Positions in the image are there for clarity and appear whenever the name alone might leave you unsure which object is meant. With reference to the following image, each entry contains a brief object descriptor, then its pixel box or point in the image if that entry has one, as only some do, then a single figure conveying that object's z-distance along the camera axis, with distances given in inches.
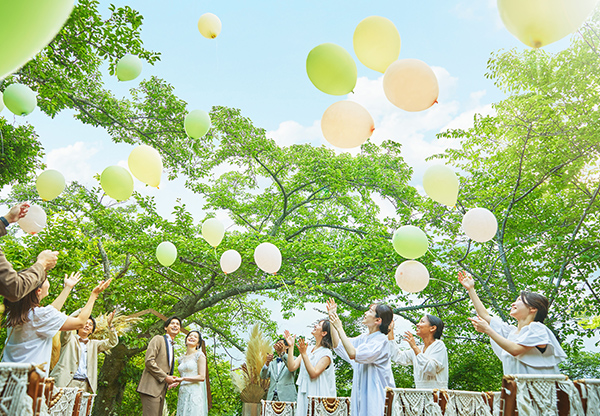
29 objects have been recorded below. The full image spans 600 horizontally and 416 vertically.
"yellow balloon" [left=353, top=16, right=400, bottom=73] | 129.0
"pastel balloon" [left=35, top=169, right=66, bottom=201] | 177.9
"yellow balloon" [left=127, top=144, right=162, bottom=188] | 168.4
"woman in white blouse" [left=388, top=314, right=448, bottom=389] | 128.8
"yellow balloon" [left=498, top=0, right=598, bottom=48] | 100.6
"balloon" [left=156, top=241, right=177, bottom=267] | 227.3
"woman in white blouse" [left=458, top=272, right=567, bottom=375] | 95.6
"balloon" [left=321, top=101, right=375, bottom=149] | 131.1
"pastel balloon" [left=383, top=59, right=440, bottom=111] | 122.8
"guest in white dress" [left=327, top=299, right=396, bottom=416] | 119.4
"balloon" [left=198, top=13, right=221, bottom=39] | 192.2
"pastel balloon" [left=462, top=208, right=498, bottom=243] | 168.9
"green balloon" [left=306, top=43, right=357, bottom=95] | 121.5
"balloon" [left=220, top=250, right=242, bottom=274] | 225.5
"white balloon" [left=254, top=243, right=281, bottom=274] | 204.1
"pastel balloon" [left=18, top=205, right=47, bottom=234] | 157.9
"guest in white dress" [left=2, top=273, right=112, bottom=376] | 101.7
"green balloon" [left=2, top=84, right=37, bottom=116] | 172.6
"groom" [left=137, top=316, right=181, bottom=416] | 173.9
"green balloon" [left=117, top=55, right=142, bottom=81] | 197.6
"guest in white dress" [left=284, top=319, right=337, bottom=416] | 150.0
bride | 175.6
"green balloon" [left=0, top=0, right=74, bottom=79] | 52.6
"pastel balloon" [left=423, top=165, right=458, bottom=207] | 168.1
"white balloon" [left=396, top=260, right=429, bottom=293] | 169.8
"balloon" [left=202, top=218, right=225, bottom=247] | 223.0
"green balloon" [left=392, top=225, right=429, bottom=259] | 161.5
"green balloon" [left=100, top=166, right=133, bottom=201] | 166.1
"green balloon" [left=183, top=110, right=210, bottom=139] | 191.9
